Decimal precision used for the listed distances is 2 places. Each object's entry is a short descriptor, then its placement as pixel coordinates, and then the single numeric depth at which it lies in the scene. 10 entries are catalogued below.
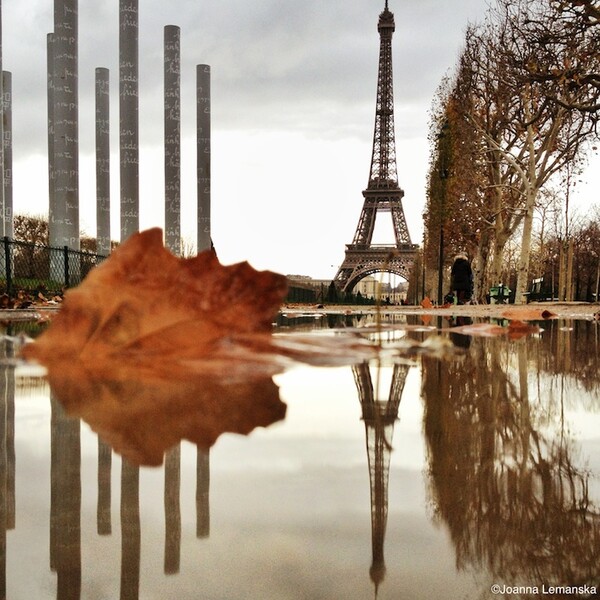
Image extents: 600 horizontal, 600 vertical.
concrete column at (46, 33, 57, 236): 27.79
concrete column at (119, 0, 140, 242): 21.69
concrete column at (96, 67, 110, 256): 29.67
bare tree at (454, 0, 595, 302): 23.06
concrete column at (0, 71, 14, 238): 31.02
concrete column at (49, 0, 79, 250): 20.67
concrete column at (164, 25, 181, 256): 23.22
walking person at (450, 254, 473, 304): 23.19
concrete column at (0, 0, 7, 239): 22.93
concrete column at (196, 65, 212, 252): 25.09
